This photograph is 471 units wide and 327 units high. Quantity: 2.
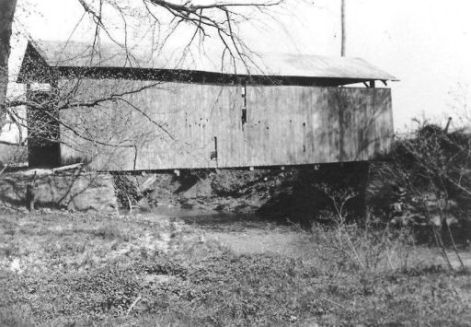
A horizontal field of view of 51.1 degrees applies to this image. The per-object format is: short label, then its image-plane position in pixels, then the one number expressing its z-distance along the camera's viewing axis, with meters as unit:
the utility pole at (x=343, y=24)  25.34
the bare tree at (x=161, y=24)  7.14
